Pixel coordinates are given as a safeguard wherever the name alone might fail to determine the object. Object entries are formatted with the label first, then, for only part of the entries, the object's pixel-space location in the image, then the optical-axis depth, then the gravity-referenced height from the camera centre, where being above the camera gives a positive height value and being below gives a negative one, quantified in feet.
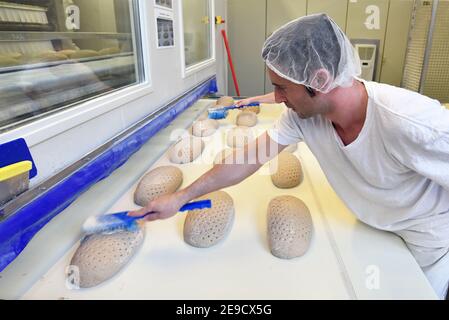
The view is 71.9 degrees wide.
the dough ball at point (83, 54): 3.87 +0.05
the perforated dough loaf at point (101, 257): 2.29 -1.47
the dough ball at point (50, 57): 3.27 +0.02
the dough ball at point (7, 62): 2.76 -0.02
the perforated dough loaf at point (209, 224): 2.68 -1.43
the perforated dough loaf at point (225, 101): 6.97 -1.00
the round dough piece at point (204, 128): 5.39 -1.21
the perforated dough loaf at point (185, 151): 4.35 -1.29
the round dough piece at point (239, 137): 4.86 -1.24
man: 2.37 -0.69
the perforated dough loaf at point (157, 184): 3.29 -1.34
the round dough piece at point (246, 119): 5.78 -1.14
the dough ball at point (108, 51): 4.45 +0.10
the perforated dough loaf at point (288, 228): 2.53 -1.42
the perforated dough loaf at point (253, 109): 6.64 -1.10
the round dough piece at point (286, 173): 3.62 -1.34
